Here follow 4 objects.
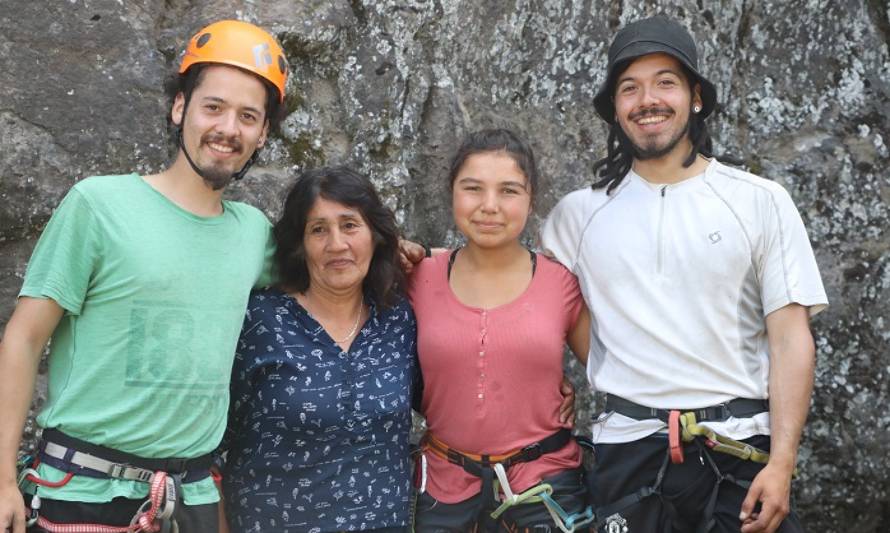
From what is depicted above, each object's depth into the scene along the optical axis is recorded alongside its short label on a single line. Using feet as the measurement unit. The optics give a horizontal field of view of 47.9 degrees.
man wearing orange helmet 10.82
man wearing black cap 12.39
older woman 12.30
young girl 12.90
